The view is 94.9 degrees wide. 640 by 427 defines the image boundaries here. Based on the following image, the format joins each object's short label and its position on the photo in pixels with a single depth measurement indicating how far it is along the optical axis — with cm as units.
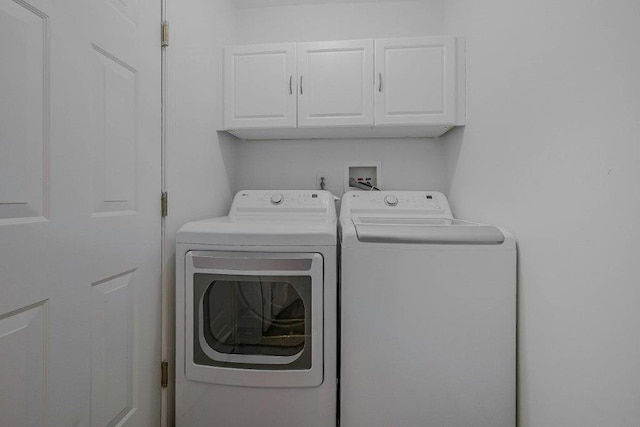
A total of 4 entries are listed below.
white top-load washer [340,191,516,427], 118
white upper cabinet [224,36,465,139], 172
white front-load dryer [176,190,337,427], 127
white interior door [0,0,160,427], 72
